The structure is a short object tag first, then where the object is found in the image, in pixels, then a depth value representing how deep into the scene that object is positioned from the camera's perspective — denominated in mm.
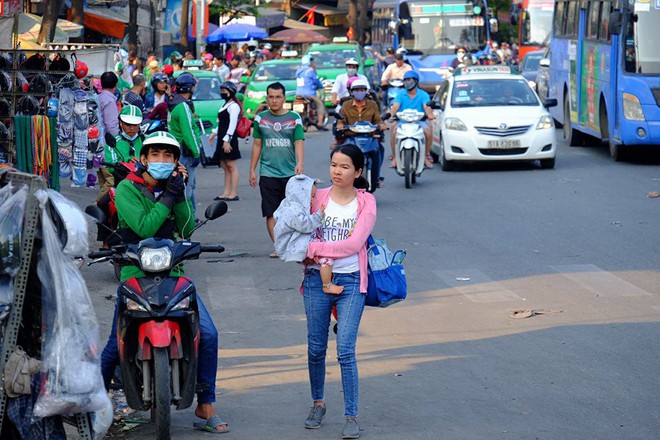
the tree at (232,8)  61750
